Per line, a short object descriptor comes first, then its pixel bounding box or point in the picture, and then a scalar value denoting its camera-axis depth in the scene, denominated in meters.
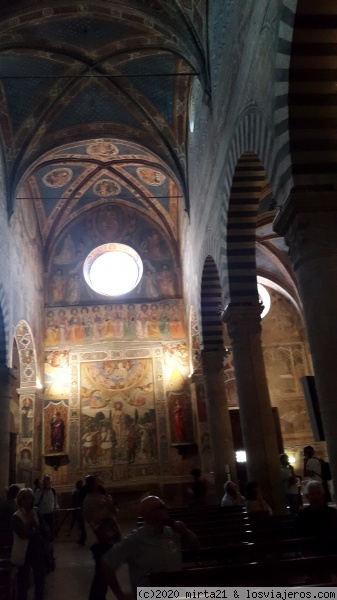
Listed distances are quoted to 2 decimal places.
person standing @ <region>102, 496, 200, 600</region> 3.10
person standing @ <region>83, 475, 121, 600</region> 4.52
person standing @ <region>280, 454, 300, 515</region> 9.53
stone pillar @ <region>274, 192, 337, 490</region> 4.89
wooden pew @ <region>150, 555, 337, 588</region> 2.91
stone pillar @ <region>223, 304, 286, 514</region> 8.03
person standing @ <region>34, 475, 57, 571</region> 8.51
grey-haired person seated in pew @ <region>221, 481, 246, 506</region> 7.82
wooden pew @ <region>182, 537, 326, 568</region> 4.01
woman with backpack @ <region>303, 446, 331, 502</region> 8.95
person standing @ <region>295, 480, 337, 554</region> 3.96
